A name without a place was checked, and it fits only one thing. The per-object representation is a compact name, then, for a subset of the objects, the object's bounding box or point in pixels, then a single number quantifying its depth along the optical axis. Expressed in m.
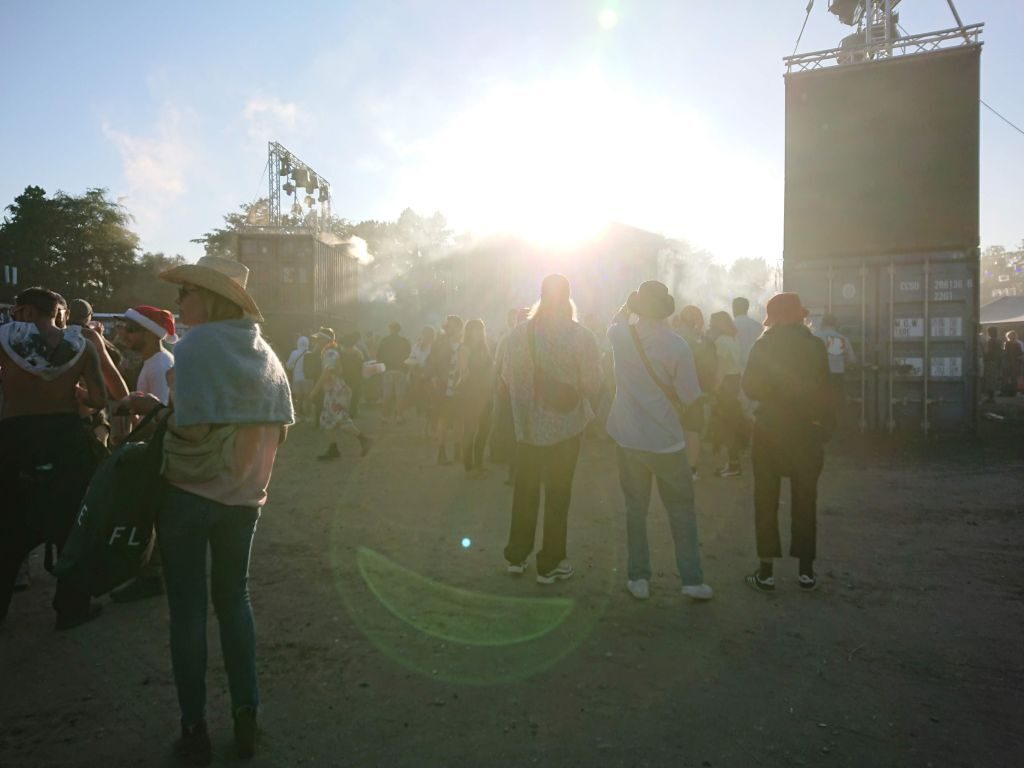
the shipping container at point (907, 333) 11.16
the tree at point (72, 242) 52.91
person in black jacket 4.68
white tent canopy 31.41
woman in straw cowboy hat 2.66
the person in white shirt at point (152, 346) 4.57
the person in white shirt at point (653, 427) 4.48
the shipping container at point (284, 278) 32.69
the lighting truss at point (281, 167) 37.66
